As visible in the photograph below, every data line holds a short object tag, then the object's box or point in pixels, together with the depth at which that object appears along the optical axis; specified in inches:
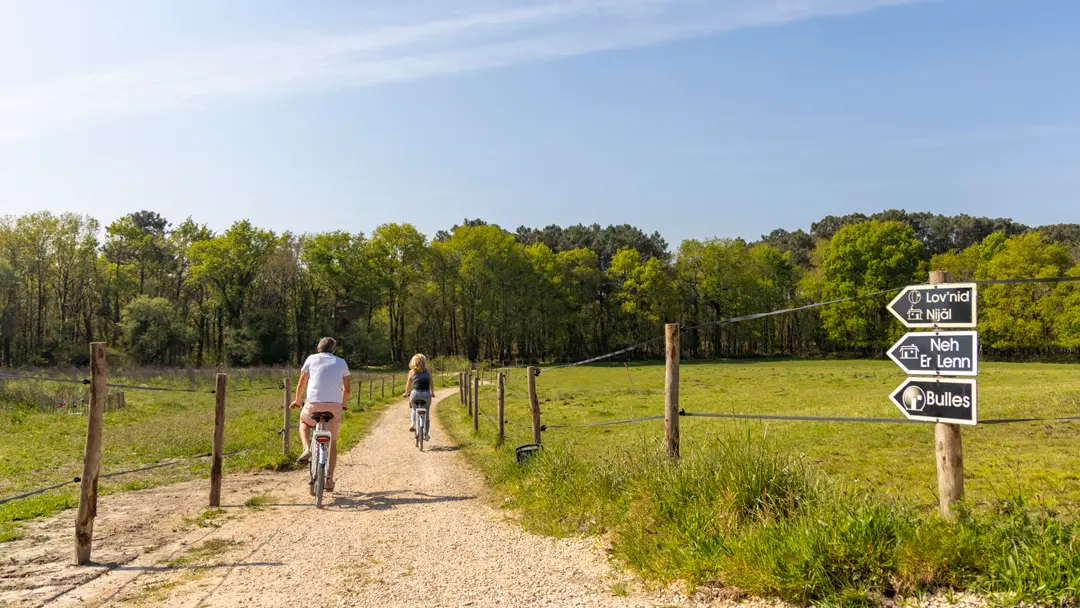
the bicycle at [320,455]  329.1
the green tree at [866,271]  2778.1
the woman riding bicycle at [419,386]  538.6
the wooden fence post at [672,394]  271.6
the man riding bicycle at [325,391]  343.9
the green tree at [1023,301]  2292.3
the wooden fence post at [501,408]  500.7
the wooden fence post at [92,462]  233.0
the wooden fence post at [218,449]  327.9
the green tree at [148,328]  2203.5
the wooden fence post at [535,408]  403.9
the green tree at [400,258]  2731.3
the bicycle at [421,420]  539.8
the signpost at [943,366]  179.6
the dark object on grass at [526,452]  365.0
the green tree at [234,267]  2342.5
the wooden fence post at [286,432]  479.6
